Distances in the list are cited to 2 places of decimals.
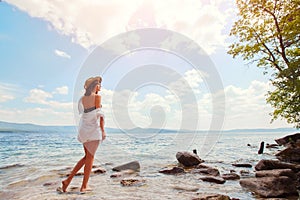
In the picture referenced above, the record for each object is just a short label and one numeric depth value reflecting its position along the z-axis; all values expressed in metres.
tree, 12.66
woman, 4.88
